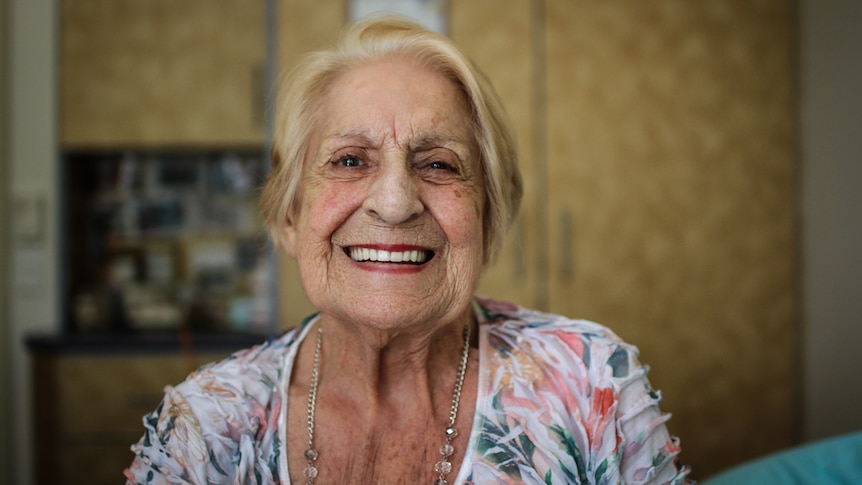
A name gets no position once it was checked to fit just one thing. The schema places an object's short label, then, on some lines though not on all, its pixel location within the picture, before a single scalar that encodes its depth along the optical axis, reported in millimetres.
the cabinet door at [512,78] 2686
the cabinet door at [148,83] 2842
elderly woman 981
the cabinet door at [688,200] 2693
